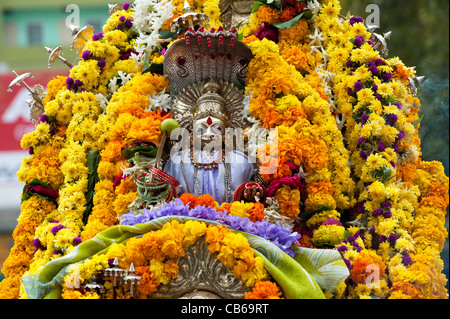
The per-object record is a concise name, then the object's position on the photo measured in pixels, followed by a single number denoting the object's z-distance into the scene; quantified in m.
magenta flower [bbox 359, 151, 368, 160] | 8.12
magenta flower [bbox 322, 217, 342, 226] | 7.60
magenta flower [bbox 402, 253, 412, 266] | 7.53
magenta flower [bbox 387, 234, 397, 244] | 7.66
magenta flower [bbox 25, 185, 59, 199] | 8.27
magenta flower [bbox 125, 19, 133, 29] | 9.17
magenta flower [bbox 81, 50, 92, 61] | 8.87
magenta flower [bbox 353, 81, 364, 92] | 8.40
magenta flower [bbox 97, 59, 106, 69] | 8.87
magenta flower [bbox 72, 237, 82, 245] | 7.66
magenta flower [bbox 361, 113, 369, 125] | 8.25
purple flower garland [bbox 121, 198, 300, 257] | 6.79
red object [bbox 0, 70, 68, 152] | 12.04
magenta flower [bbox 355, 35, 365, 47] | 8.75
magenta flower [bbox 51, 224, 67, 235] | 7.85
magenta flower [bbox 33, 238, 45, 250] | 7.89
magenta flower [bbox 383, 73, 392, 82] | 8.55
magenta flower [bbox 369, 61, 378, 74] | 8.51
